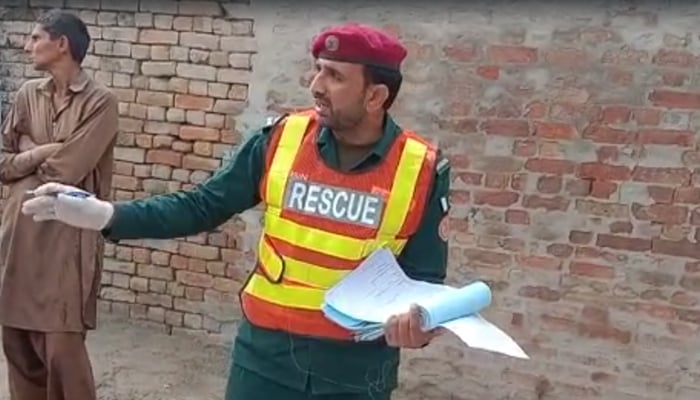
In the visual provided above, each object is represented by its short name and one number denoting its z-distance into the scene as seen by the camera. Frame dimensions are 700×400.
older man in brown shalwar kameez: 4.00
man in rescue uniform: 2.49
